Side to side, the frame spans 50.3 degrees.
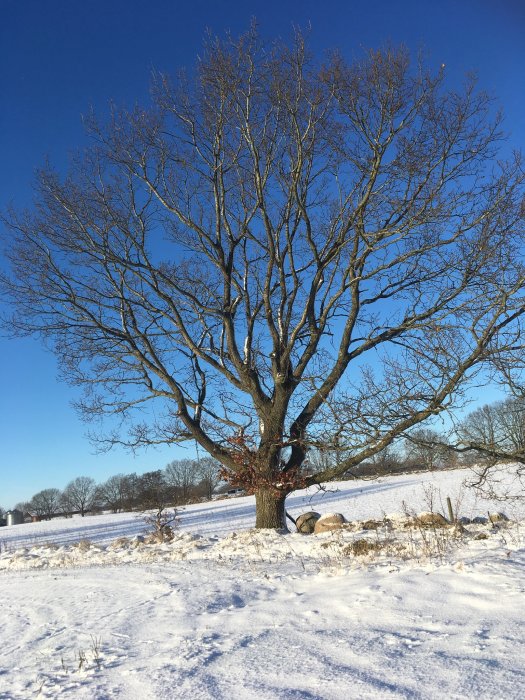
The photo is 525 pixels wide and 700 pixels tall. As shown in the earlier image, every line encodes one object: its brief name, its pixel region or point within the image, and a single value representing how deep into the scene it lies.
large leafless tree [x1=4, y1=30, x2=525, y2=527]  9.02
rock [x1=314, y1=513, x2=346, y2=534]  10.98
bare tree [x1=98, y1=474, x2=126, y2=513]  96.43
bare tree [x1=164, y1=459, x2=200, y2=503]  81.25
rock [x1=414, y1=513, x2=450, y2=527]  8.89
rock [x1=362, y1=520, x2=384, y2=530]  9.92
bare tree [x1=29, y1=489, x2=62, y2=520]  110.00
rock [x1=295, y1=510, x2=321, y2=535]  13.12
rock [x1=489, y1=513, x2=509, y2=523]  10.70
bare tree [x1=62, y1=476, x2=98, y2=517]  106.69
